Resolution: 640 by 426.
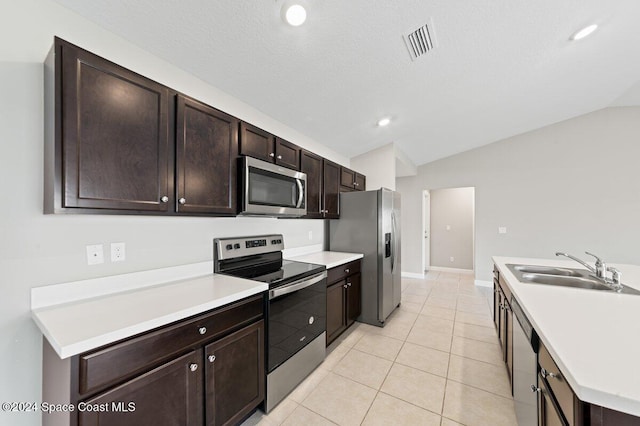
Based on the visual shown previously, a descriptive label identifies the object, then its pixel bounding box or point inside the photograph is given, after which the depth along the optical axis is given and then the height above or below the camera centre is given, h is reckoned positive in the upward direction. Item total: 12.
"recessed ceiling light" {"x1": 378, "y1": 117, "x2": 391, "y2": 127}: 3.23 +1.22
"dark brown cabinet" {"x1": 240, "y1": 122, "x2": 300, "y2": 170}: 1.98 +0.59
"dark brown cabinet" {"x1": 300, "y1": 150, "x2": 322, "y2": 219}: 2.69 +0.37
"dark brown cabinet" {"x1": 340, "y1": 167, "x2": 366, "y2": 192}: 3.47 +0.49
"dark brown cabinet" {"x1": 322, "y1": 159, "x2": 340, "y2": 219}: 3.05 +0.30
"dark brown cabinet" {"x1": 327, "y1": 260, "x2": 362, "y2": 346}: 2.55 -0.97
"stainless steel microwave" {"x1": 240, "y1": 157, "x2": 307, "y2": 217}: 1.90 +0.20
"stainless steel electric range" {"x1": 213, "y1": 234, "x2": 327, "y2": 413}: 1.76 -0.74
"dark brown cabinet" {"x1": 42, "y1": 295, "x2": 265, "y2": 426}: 0.96 -0.76
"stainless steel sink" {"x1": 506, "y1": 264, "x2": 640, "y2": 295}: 1.69 -0.52
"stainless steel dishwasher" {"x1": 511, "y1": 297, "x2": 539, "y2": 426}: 1.19 -0.86
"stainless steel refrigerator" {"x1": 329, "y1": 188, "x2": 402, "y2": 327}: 3.08 -0.38
